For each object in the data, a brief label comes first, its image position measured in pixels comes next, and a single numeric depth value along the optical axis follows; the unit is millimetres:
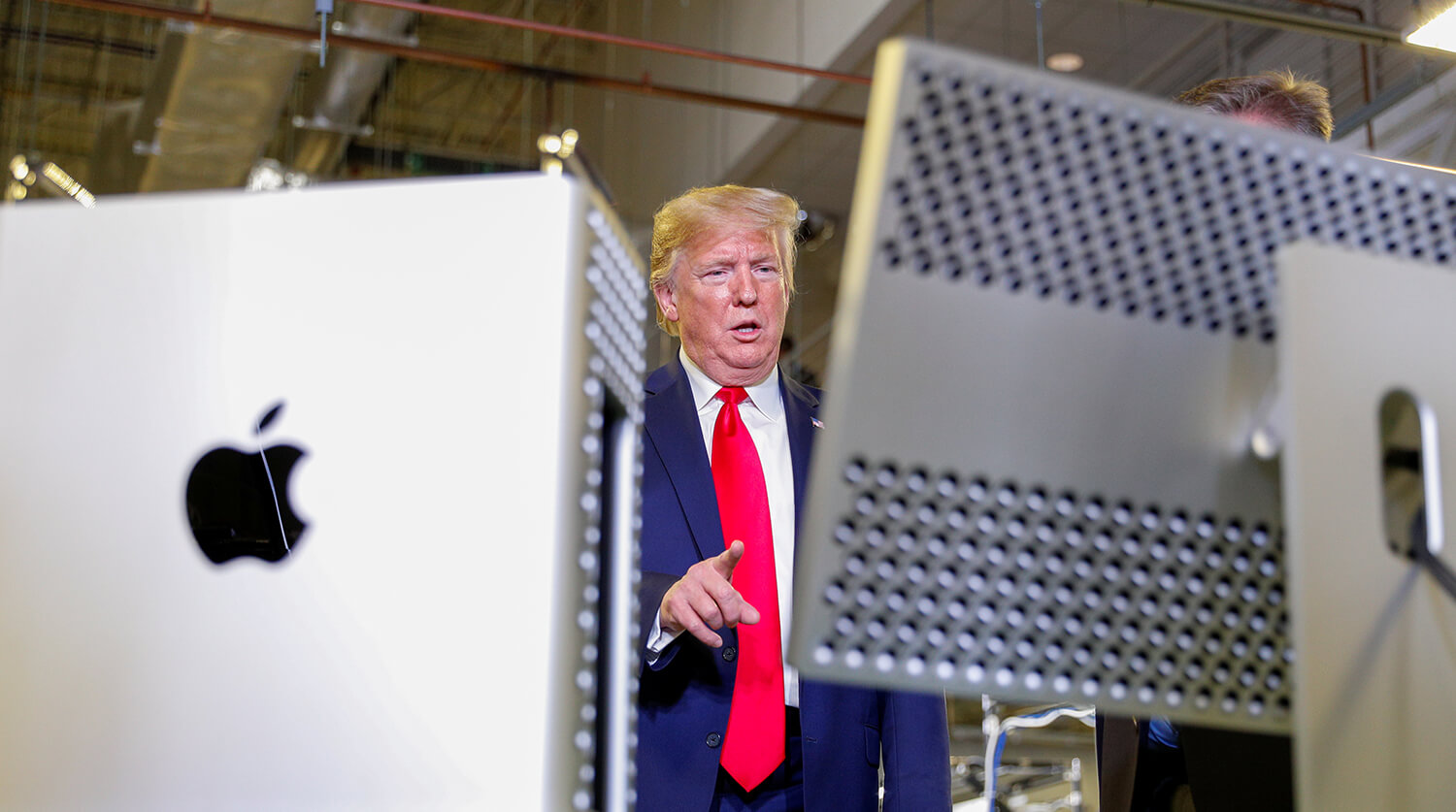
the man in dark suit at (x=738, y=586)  3560
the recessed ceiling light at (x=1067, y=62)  13819
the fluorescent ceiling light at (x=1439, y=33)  7438
